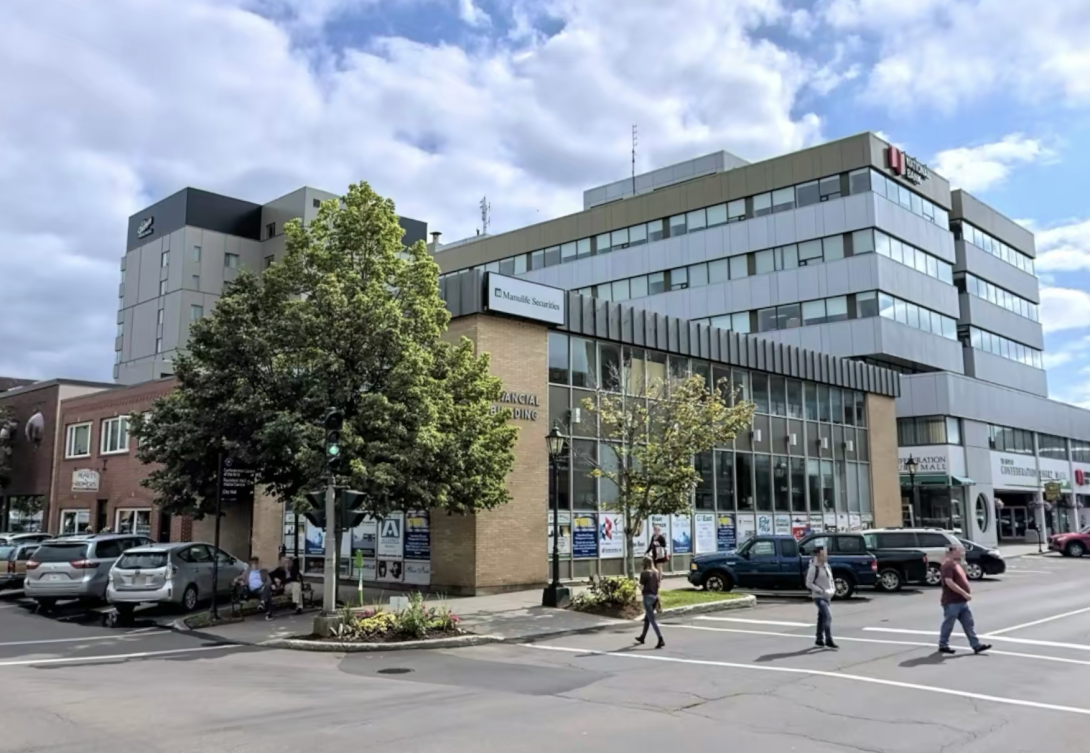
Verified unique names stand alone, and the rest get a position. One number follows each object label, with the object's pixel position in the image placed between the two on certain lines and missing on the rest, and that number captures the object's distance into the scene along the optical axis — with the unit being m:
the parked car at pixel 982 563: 27.78
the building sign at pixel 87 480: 34.03
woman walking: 14.91
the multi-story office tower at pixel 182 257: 76.12
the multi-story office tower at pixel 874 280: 47.16
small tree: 20.94
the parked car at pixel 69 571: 20.11
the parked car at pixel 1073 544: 40.38
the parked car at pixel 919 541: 25.52
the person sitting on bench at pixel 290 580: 19.12
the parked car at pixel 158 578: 18.77
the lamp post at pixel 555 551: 19.33
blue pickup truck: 22.34
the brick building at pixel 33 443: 38.09
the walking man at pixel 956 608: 13.19
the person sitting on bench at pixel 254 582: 18.98
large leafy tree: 17.53
